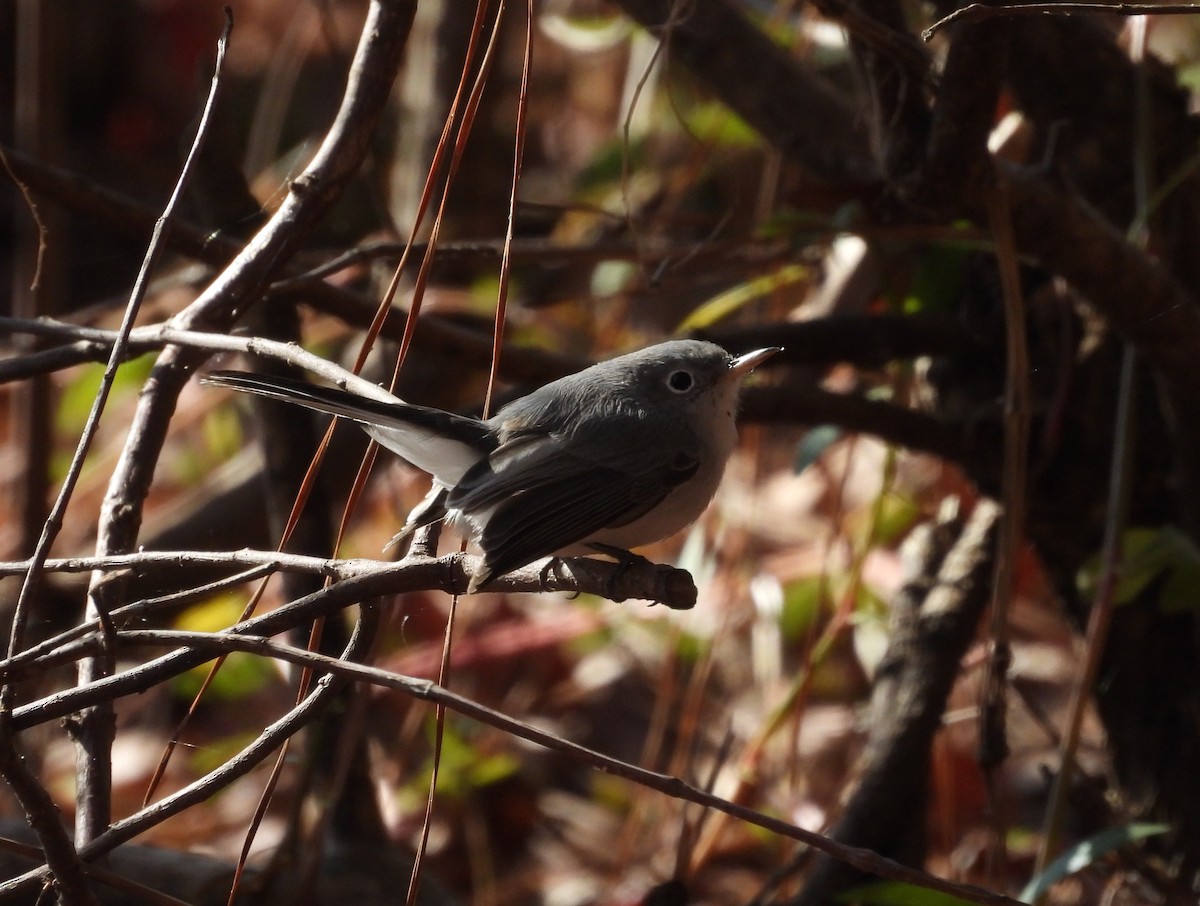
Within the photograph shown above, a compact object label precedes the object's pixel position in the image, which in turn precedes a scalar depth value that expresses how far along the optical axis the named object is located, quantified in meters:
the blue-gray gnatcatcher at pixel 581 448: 4.32
